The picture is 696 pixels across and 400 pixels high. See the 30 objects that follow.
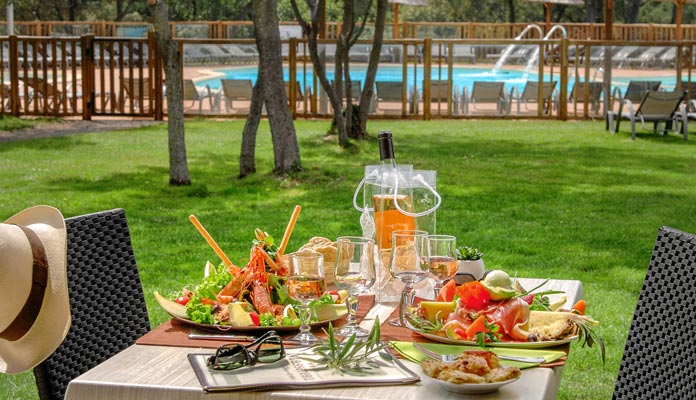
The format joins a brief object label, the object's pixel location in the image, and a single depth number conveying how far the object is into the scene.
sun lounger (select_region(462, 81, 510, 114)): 20.77
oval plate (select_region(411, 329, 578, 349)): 2.69
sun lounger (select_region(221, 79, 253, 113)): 20.81
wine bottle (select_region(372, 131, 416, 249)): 3.23
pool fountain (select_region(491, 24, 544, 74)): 22.89
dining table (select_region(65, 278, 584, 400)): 2.34
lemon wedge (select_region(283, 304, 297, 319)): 2.91
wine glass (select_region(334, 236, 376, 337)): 2.89
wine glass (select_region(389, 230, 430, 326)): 2.90
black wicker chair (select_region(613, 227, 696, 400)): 2.95
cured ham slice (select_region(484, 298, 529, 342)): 2.76
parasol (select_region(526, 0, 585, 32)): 30.25
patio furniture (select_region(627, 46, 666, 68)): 22.28
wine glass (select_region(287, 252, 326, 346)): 2.78
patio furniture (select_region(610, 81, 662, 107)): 19.98
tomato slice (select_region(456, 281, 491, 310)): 2.84
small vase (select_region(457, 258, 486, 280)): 3.31
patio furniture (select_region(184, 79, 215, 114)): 20.80
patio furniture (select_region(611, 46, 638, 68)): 20.91
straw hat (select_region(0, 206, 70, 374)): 2.80
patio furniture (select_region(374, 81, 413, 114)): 20.42
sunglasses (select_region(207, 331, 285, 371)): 2.50
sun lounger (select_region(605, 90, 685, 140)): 16.83
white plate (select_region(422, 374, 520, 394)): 2.29
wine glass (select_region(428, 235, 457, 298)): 2.92
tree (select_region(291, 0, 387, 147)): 14.77
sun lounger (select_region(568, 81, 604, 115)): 20.47
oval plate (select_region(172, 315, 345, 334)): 2.82
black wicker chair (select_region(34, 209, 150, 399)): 3.29
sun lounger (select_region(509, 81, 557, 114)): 20.77
